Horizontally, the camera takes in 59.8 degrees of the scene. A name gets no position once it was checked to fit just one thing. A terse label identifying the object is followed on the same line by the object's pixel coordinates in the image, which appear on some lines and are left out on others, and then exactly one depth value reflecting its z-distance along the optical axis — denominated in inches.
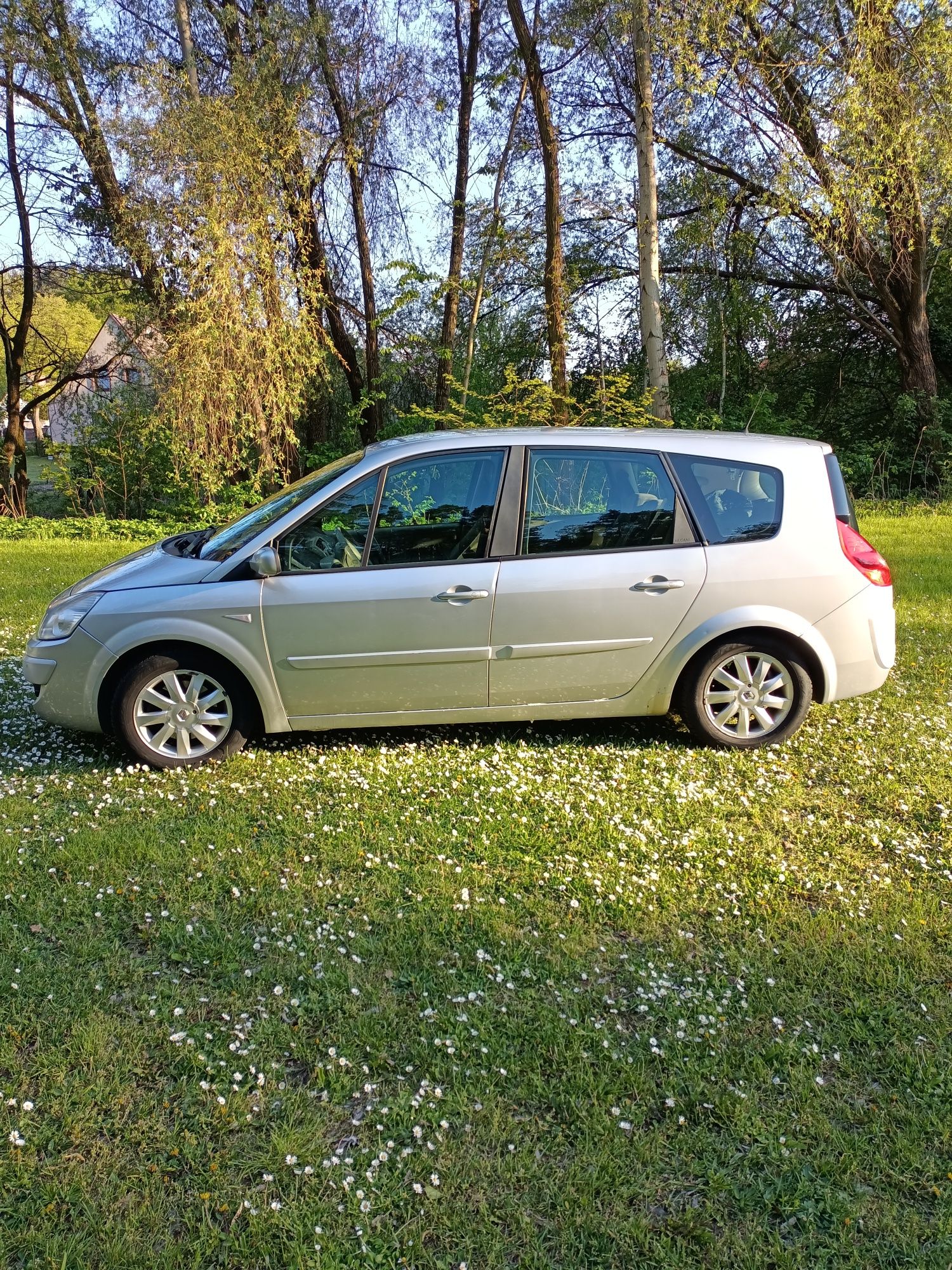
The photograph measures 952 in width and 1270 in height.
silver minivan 173.0
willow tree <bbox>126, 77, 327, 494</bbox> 484.7
